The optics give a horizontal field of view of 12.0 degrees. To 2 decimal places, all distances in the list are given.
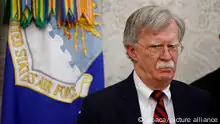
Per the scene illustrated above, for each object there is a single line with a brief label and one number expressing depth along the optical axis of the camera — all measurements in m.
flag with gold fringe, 3.76
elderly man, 3.20
